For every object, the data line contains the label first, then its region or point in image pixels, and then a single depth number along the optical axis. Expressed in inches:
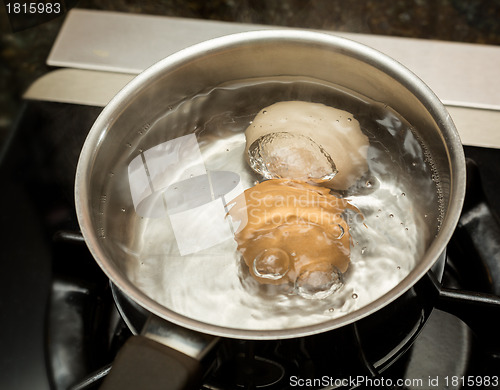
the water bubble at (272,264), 15.3
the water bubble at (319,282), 14.9
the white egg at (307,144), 17.6
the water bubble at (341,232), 15.9
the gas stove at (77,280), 18.1
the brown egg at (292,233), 15.3
